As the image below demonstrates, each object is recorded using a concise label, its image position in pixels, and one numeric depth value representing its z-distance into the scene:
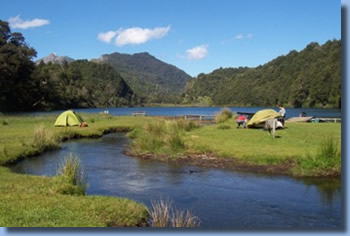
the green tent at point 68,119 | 38.78
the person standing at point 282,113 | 27.83
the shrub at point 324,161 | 16.10
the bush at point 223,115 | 40.34
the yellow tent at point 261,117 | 28.19
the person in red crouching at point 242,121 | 29.92
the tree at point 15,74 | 85.56
